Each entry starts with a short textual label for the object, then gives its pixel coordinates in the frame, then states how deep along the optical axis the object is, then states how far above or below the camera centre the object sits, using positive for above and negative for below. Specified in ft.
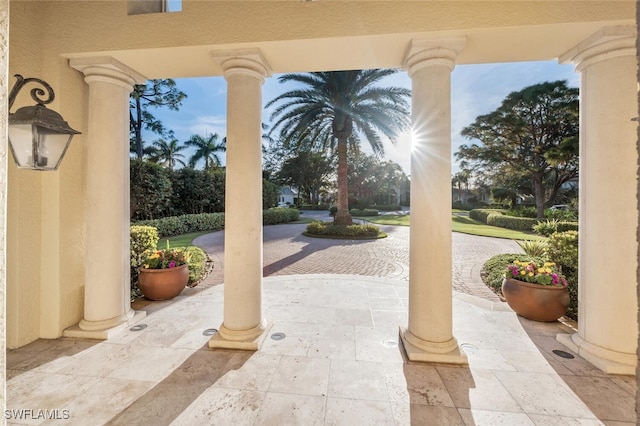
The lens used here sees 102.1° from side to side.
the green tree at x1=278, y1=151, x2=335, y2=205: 133.18 +20.50
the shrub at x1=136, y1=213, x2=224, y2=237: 45.41 -2.91
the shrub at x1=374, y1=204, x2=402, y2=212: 138.92 +1.50
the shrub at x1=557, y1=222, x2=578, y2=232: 36.21 -2.13
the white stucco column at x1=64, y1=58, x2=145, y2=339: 12.09 +0.60
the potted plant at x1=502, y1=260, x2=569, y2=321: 13.33 -4.27
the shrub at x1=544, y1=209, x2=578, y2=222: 57.61 -0.90
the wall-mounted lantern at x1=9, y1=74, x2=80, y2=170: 7.14 +2.13
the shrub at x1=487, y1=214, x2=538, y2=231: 64.69 -3.03
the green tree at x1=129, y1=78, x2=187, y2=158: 63.82 +27.36
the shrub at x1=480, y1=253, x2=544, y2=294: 20.11 -5.20
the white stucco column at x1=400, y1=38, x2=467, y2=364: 10.42 +0.42
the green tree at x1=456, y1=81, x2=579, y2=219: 63.52 +21.15
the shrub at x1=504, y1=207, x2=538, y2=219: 75.73 -0.68
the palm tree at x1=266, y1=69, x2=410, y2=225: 43.62 +17.71
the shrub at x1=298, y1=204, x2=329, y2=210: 148.05 +1.36
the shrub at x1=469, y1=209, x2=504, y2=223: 87.76 -1.32
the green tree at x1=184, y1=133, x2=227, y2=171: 101.96 +24.19
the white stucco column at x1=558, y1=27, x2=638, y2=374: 9.60 +0.60
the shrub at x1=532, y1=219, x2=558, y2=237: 41.32 -2.94
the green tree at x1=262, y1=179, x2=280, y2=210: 80.07 +4.68
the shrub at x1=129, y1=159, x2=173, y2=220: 42.06 +3.29
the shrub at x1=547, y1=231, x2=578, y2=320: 14.05 -2.70
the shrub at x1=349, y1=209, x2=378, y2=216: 114.11 -1.45
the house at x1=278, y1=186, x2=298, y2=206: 227.36 +11.94
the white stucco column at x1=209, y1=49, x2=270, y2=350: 11.36 +0.39
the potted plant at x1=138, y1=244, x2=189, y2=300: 16.10 -4.29
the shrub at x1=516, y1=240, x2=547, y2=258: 21.75 -3.14
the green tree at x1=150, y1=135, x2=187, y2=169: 98.37 +23.25
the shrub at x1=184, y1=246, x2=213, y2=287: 20.78 -5.03
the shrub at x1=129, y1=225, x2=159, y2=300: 17.28 -2.64
